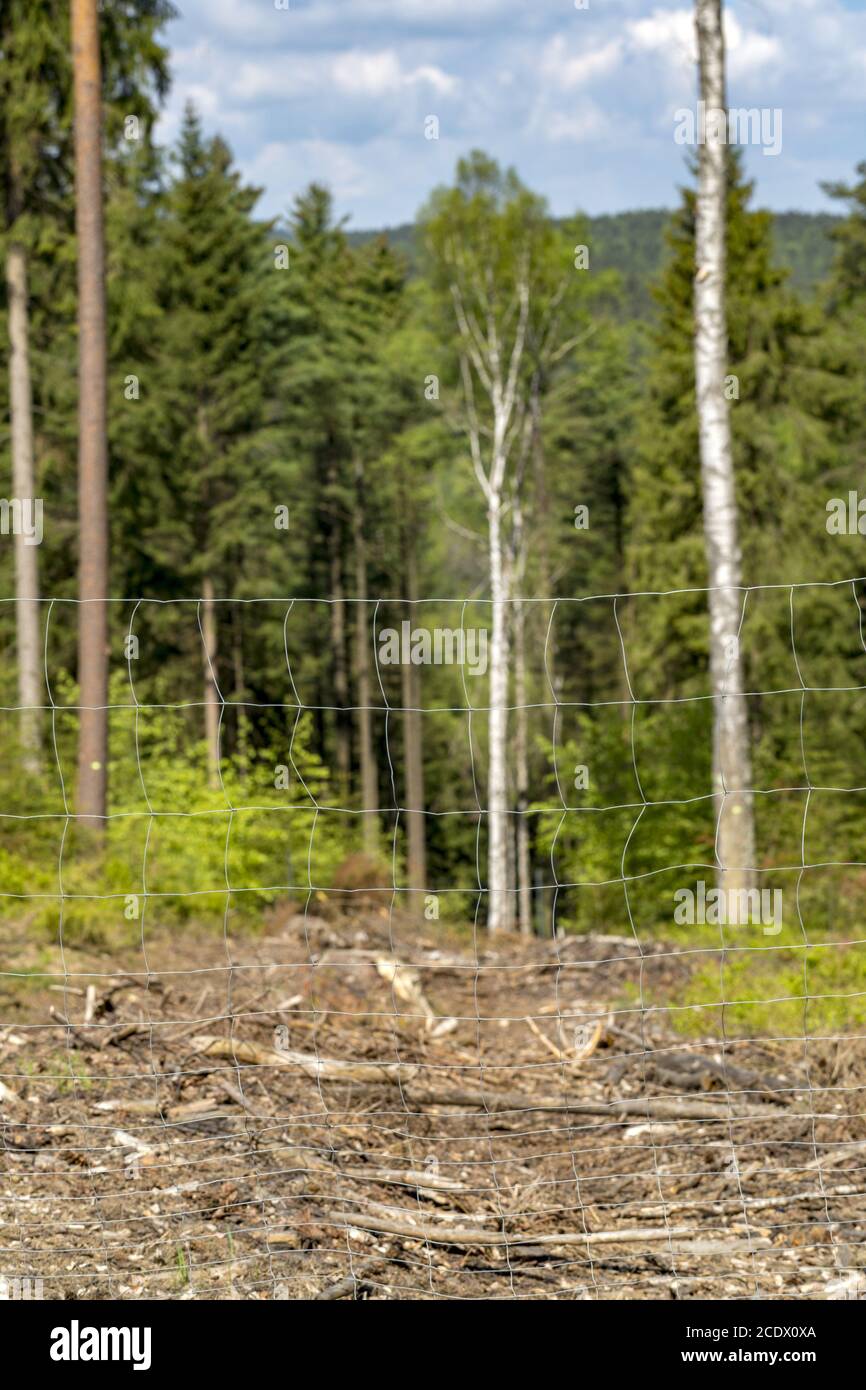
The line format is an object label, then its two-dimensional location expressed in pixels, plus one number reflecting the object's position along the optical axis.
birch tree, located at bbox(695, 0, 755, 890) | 17.11
